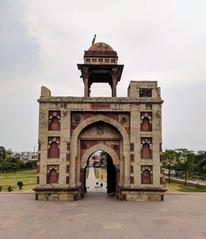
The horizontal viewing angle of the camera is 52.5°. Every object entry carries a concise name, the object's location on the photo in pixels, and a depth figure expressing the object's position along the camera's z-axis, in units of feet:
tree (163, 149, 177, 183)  119.16
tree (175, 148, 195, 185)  118.26
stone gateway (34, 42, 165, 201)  48.56
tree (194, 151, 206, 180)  153.44
